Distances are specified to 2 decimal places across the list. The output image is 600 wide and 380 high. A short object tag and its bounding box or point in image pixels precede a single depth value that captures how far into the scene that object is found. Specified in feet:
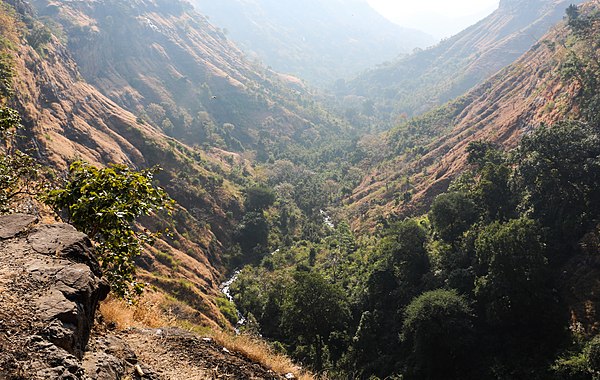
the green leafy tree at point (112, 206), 31.09
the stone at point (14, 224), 28.80
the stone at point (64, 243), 27.43
